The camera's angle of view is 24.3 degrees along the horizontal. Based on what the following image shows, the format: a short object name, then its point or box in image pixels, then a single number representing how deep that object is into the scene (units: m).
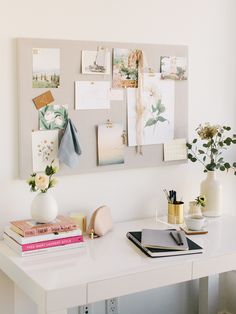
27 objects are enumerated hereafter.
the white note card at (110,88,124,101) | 2.47
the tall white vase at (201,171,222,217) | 2.66
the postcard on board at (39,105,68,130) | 2.30
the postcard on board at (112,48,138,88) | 2.46
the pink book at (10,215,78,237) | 2.06
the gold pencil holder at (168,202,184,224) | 2.53
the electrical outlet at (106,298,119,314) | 2.63
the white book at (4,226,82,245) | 2.05
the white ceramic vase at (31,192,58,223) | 2.15
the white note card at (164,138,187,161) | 2.68
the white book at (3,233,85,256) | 2.05
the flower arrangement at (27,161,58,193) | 2.16
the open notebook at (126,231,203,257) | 2.07
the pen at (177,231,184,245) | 2.15
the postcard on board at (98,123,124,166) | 2.46
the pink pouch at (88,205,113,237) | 2.31
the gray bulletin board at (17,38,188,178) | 2.25
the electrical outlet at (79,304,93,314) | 2.56
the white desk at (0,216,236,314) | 1.81
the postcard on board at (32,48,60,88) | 2.26
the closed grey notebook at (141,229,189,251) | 2.11
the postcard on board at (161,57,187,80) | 2.60
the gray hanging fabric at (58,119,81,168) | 2.33
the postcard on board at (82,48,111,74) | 2.38
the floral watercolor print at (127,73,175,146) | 2.54
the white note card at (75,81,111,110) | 2.38
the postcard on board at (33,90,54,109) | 2.28
